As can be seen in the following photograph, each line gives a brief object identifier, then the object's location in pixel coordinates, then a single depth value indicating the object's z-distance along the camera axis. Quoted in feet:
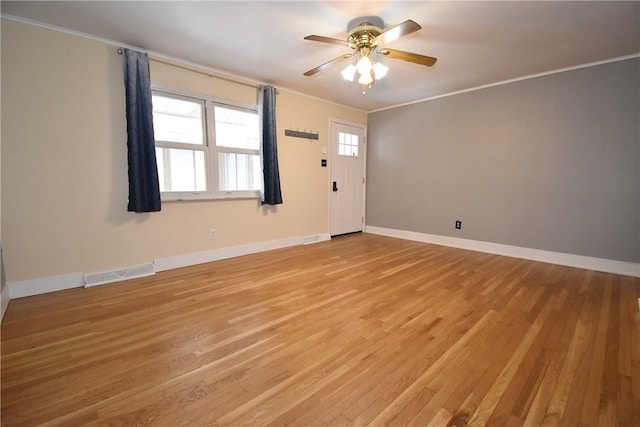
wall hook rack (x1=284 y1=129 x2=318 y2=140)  14.07
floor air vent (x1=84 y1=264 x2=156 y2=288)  9.01
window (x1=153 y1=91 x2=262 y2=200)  10.53
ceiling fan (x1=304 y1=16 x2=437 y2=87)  7.70
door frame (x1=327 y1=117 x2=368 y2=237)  16.14
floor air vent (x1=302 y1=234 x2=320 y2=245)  15.25
